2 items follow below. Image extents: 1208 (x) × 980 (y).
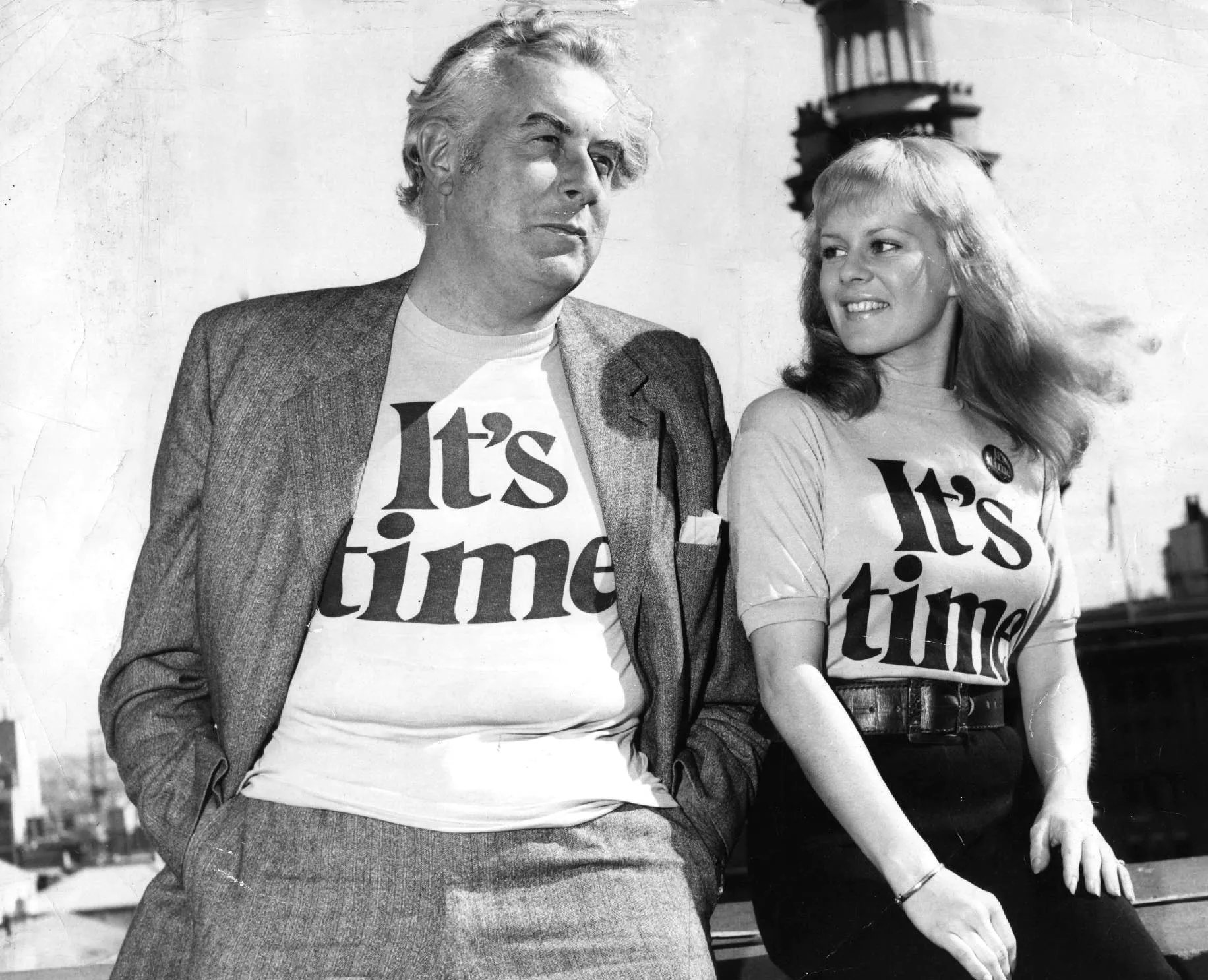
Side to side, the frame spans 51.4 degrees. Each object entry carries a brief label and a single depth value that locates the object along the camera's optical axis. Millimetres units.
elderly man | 1806
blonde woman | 1833
